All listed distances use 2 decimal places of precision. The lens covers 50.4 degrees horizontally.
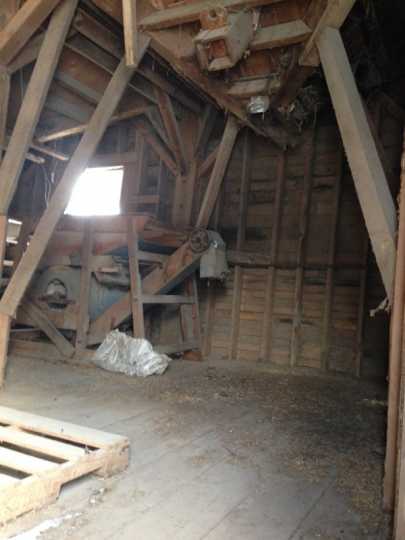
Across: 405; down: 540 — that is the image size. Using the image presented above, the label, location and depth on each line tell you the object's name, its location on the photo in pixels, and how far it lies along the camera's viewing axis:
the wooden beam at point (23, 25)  3.35
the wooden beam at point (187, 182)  5.63
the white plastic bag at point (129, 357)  4.11
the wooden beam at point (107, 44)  4.02
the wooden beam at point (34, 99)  3.35
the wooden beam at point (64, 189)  3.34
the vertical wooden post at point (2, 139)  3.32
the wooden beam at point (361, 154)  1.94
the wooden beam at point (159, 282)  4.61
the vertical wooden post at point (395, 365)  1.78
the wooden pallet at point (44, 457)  1.54
